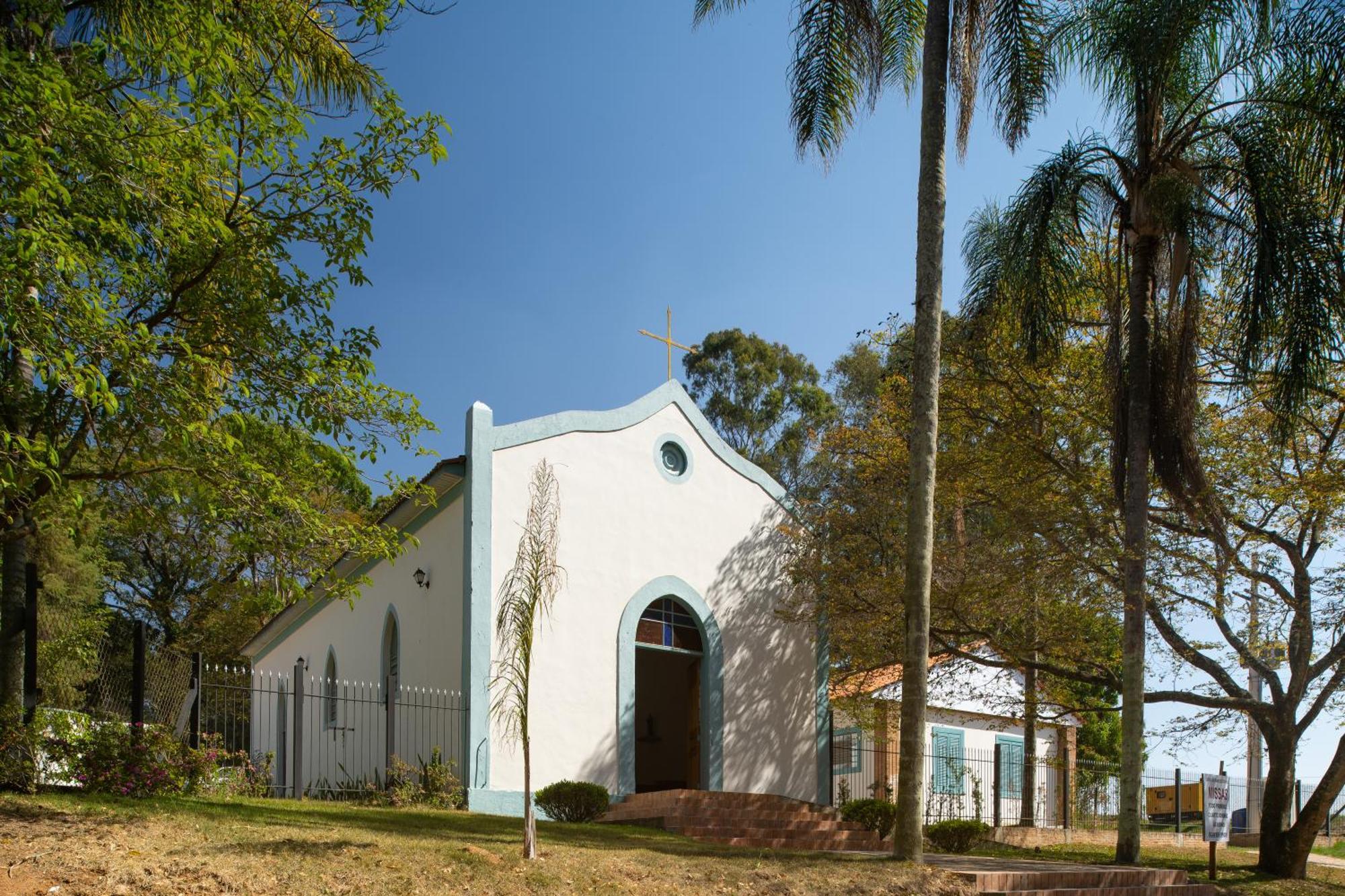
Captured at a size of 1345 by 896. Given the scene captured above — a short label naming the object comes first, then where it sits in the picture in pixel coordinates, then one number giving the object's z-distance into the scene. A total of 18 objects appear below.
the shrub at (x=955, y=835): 17.78
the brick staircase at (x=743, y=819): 15.95
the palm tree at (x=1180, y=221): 15.22
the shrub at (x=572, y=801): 15.99
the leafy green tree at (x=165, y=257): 9.30
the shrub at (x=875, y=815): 18.39
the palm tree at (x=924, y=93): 13.23
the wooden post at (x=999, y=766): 22.01
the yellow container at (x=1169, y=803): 31.95
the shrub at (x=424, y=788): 15.55
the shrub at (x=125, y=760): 11.32
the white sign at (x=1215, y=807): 15.73
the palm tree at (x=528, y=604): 10.80
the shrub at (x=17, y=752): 10.78
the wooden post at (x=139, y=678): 12.88
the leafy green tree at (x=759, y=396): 41.72
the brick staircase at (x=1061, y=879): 12.69
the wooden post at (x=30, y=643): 11.81
